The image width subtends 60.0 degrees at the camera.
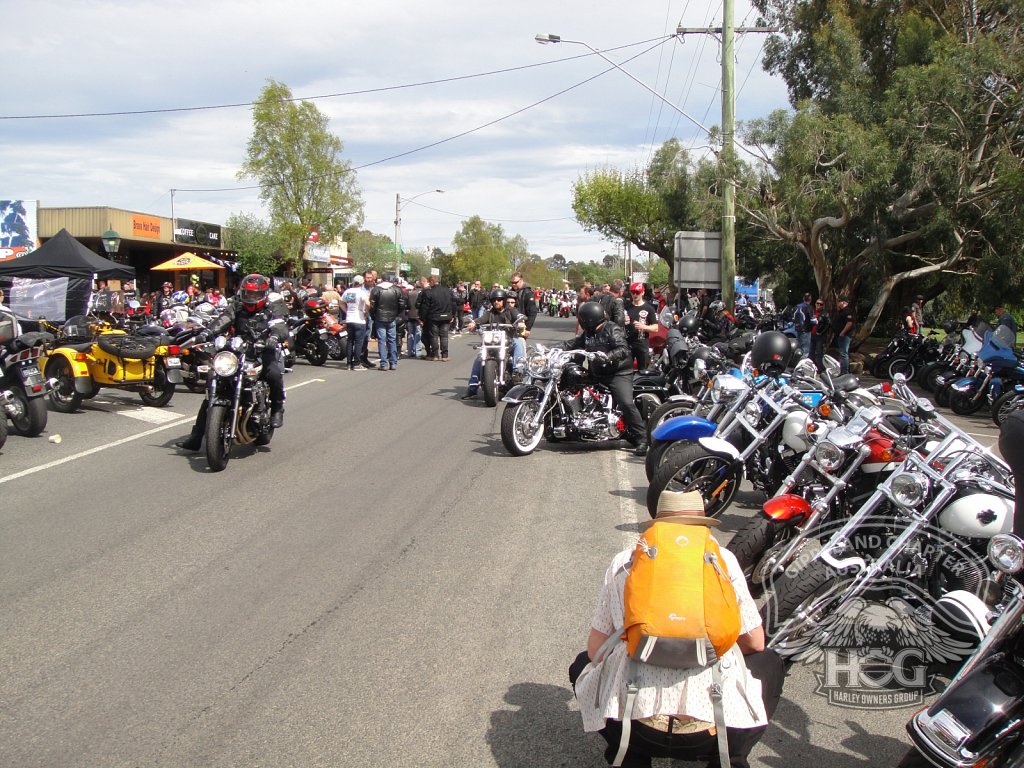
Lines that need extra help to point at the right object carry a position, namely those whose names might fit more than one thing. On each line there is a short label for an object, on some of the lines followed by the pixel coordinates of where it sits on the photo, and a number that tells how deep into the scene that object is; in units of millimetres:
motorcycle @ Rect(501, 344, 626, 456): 9516
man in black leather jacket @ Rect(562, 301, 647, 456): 9641
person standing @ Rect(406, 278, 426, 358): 20828
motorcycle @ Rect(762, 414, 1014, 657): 4141
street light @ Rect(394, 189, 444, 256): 59312
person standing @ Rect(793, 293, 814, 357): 18620
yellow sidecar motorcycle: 11922
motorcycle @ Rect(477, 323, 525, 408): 13352
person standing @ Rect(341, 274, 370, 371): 17938
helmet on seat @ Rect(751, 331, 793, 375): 6793
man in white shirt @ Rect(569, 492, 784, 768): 2723
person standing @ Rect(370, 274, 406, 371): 18000
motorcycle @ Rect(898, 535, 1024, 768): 2537
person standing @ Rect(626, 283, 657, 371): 11855
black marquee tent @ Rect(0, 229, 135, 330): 19359
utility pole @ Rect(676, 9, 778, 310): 19281
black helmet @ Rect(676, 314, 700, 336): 12869
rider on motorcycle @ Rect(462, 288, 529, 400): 14070
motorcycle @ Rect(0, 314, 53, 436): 9773
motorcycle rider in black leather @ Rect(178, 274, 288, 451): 8938
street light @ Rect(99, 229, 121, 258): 24984
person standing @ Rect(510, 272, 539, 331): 15923
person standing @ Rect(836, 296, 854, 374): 18812
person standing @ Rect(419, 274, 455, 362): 19141
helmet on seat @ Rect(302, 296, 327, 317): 18625
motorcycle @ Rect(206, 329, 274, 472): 8258
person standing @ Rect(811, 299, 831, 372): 19264
